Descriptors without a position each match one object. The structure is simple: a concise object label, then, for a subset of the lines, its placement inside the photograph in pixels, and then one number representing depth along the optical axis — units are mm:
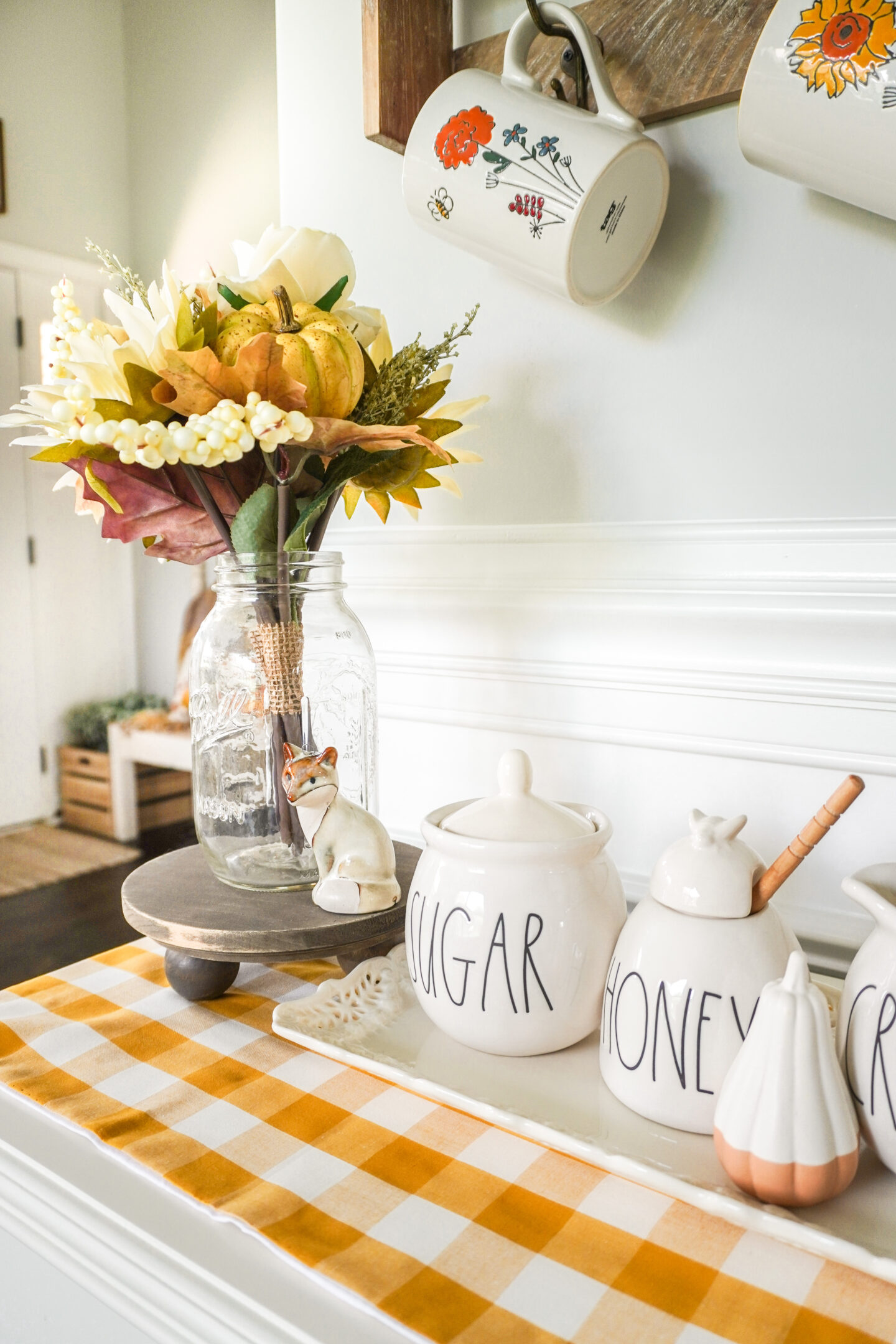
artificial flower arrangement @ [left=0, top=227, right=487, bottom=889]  563
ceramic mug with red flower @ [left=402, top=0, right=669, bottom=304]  588
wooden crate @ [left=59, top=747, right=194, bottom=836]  3164
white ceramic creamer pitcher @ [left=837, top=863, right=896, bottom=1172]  405
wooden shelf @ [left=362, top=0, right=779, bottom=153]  614
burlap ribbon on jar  652
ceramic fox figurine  595
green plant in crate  3342
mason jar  655
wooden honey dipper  436
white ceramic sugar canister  495
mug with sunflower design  474
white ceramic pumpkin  385
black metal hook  625
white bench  2908
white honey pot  434
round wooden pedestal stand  566
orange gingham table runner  359
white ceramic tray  389
